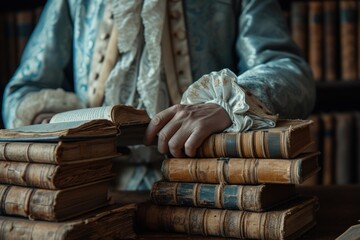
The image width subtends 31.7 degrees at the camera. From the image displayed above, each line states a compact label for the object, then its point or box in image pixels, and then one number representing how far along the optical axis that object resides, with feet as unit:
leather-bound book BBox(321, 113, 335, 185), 7.02
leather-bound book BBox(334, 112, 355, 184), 6.98
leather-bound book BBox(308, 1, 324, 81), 6.97
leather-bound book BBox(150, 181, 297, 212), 2.91
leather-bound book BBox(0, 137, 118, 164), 2.73
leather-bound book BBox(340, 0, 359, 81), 6.86
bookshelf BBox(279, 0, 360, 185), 6.92
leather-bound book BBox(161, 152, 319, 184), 2.83
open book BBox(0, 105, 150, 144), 2.77
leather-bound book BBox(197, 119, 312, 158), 2.85
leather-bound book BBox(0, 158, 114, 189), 2.74
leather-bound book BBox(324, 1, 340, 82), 6.93
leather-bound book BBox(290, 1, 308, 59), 7.02
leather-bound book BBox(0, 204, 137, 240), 2.71
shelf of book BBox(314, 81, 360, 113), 6.97
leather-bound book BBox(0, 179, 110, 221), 2.75
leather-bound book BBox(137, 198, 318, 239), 2.88
